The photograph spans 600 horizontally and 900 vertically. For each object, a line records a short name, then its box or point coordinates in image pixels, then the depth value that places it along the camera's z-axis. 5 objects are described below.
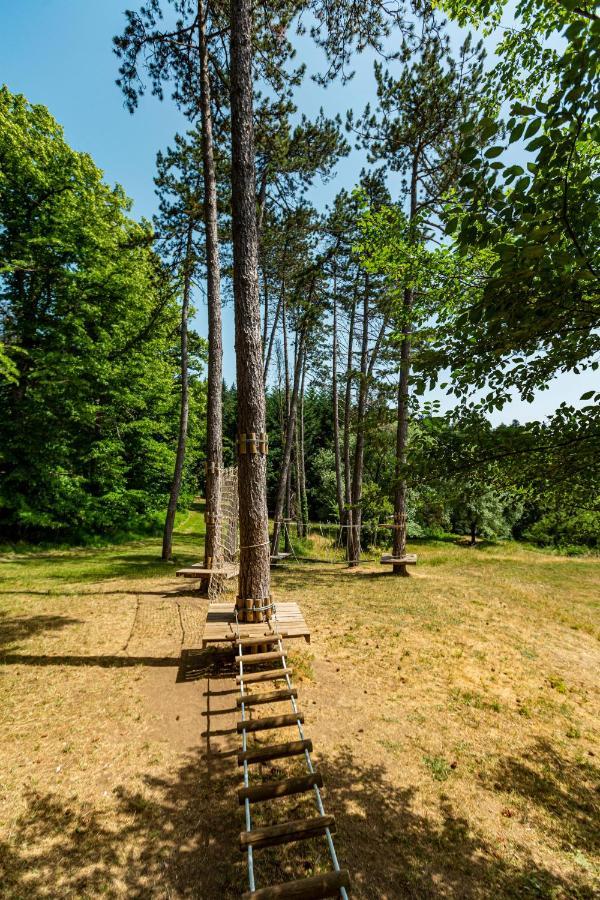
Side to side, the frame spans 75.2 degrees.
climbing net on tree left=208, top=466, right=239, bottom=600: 9.82
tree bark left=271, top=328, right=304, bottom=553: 13.42
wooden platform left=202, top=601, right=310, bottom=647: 5.02
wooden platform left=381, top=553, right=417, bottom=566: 12.31
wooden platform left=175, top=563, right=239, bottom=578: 8.24
